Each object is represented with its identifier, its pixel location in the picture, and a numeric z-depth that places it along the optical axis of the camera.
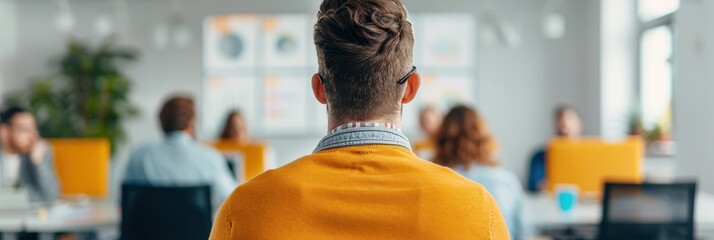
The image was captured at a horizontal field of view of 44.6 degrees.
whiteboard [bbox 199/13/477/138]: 9.40
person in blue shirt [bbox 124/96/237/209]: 4.18
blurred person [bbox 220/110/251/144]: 6.81
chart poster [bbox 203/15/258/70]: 9.56
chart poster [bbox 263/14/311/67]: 9.49
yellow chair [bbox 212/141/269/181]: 5.06
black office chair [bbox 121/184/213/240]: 3.63
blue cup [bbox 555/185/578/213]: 4.45
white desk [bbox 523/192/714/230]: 4.19
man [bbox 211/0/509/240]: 1.08
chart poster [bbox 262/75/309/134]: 9.58
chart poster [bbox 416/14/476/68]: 9.38
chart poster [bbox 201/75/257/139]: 9.63
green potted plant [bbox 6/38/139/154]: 9.28
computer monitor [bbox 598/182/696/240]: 3.55
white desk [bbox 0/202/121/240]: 4.06
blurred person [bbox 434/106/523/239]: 3.74
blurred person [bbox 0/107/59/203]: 4.83
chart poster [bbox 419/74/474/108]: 9.41
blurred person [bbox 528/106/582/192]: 6.31
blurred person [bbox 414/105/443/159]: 7.12
